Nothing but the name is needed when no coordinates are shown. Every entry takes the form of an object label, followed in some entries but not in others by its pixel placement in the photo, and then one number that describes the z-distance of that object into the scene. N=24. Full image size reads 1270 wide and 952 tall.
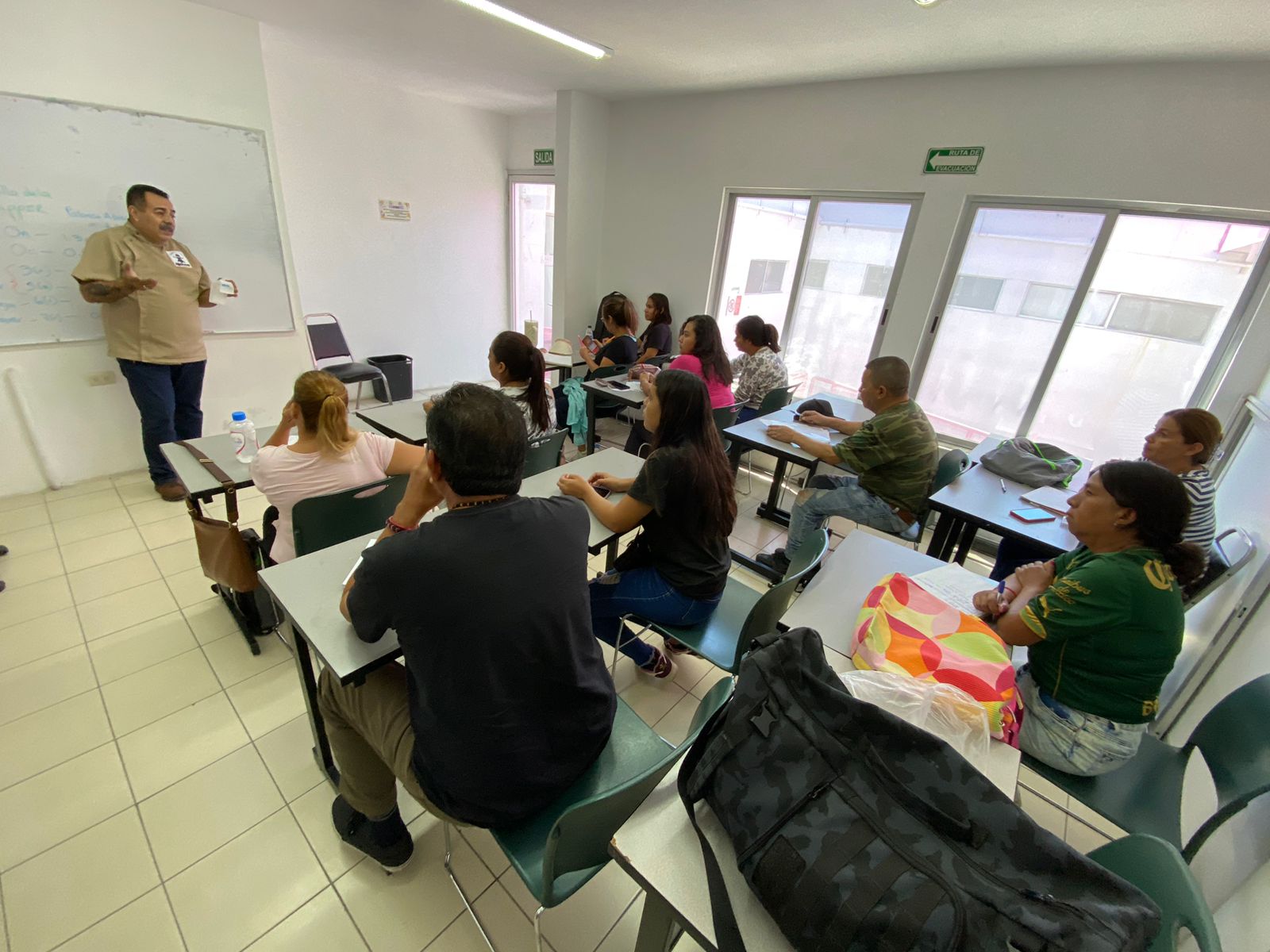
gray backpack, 2.65
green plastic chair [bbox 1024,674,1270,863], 1.21
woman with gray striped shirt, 1.99
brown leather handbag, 1.94
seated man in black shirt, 0.97
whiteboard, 2.83
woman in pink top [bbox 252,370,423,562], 1.72
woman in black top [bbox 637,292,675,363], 4.63
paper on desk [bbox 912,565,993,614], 1.60
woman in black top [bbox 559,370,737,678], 1.70
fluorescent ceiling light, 2.85
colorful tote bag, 1.16
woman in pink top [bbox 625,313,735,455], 3.52
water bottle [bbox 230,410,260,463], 2.22
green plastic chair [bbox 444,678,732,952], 0.93
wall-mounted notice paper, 5.02
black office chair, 4.71
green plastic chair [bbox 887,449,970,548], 2.70
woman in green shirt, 1.27
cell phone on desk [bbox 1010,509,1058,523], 2.30
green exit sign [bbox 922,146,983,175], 3.28
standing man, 2.91
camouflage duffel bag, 0.72
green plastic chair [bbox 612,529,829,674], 1.51
